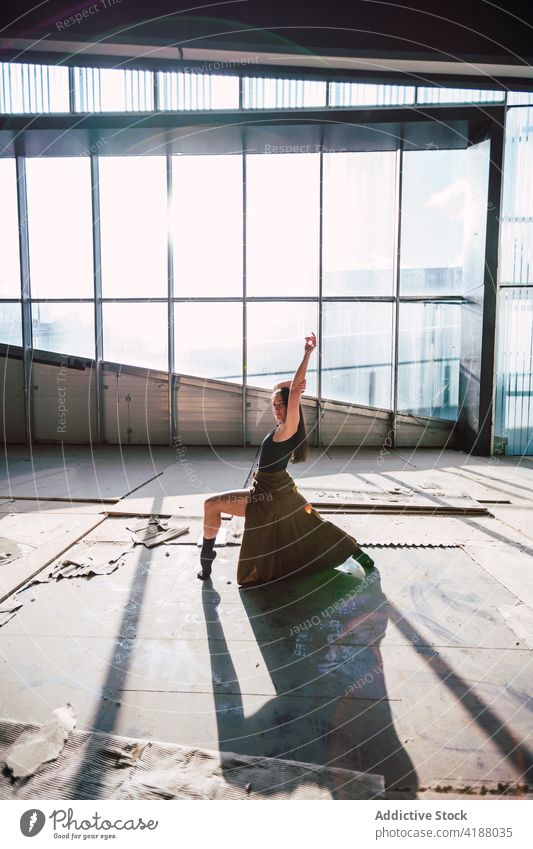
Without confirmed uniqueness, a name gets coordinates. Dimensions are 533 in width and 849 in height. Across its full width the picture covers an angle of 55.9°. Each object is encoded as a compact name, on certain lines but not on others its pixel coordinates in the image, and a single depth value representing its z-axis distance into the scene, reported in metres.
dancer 3.22
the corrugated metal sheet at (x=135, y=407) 10.26
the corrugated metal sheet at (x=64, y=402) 10.36
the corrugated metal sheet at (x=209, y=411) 10.17
